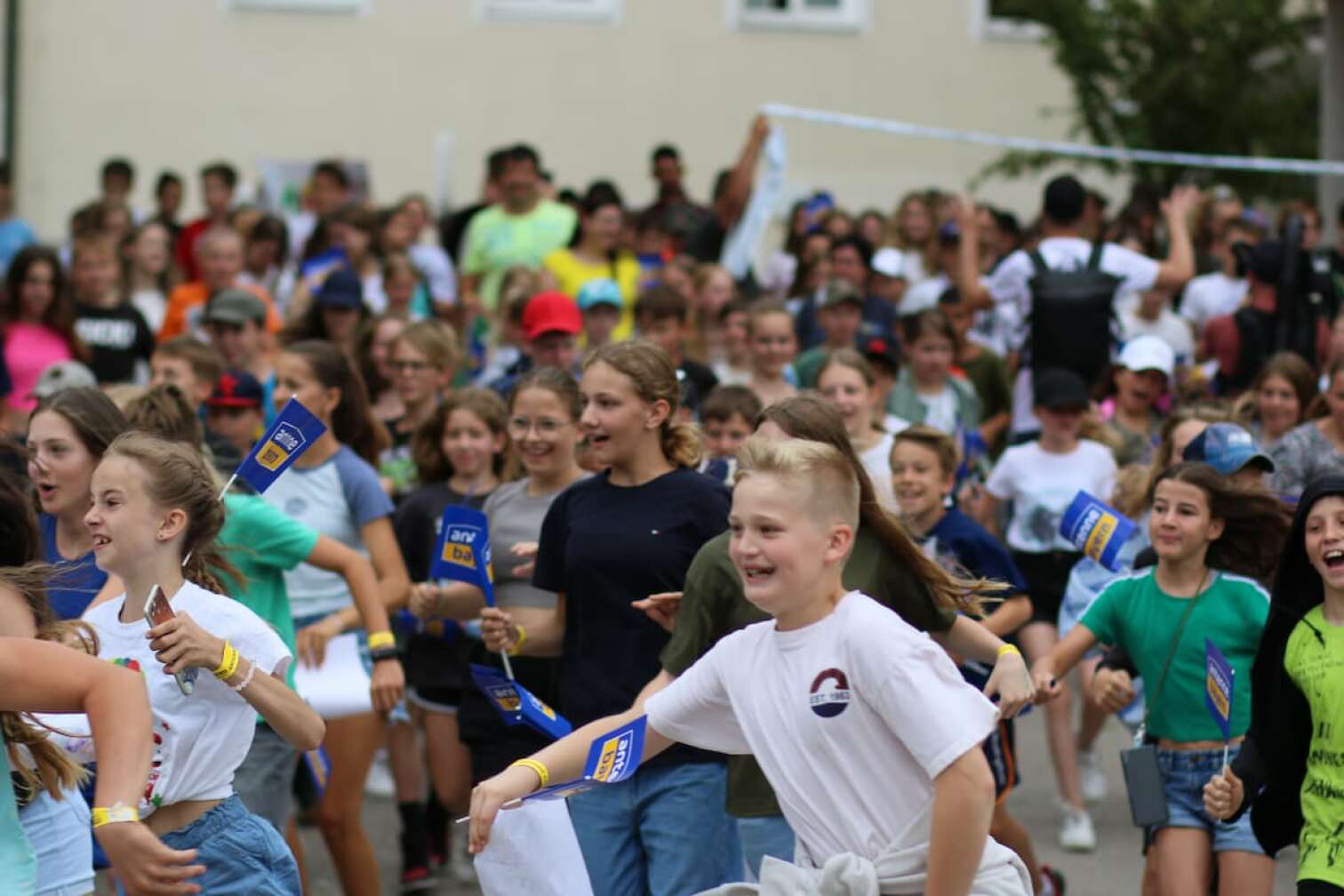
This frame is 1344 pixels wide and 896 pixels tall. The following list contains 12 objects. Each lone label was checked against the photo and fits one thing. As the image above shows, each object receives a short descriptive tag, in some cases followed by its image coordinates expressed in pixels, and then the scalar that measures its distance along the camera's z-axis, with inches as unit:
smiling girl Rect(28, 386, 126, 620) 492.4
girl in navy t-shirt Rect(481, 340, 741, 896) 469.1
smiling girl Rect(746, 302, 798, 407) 797.9
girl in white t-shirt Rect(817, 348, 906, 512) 668.1
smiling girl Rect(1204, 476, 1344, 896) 442.6
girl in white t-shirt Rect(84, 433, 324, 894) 400.5
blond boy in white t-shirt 323.6
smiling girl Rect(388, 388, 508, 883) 651.5
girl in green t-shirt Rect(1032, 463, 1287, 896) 512.4
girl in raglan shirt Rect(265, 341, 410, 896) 565.9
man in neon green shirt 1068.5
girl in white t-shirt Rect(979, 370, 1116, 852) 757.9
